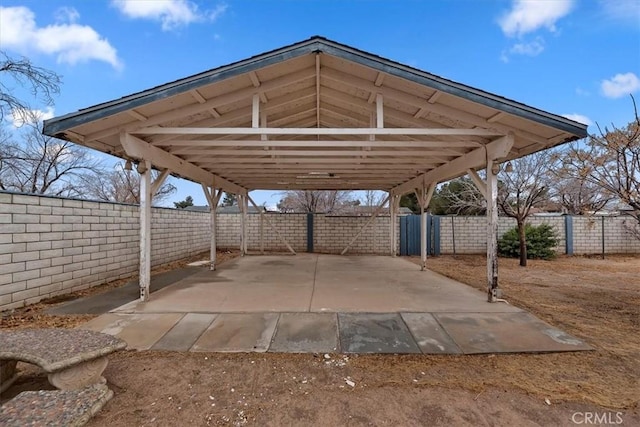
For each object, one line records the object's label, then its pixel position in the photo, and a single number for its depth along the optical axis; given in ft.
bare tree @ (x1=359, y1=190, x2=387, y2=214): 99.50
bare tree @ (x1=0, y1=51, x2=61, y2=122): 24.57
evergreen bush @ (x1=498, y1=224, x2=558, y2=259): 37.73
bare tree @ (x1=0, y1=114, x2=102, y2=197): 39.55
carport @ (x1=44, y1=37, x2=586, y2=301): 13.56
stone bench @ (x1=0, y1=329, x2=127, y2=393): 7.56
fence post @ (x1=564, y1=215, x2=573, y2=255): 40.98
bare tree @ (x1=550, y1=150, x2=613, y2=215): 34.12
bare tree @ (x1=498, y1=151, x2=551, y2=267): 33.04
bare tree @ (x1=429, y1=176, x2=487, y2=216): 38.63
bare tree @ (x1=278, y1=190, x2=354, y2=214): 75.66
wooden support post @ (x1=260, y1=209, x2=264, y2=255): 41.86
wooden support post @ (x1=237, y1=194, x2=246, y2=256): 37.59
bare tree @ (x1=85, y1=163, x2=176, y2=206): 60.64
